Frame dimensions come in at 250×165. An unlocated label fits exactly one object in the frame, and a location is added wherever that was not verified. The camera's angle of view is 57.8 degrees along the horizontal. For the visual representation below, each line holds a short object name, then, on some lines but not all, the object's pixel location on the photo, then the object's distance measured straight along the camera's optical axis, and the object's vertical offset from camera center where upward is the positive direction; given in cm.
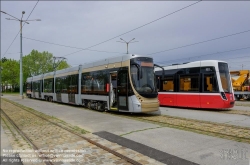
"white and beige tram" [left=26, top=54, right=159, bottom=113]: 1146 +14
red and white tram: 1349 +4
